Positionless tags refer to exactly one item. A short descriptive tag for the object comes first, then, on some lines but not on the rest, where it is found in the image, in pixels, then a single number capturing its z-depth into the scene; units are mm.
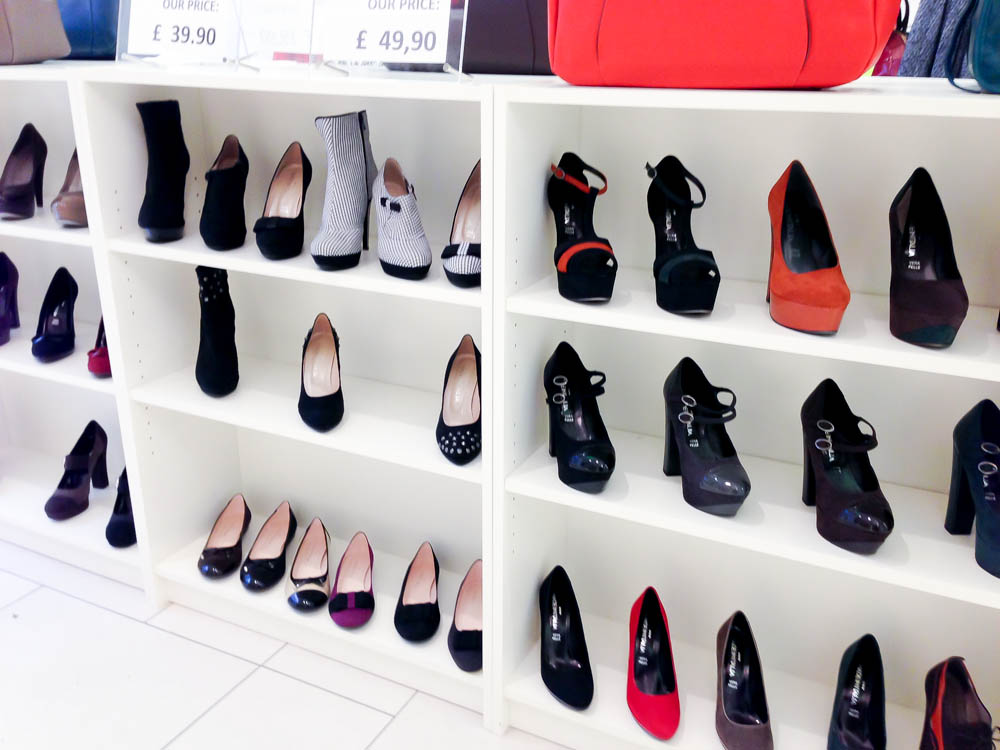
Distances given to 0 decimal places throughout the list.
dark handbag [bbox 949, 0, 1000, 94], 1056
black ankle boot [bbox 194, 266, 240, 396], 1879
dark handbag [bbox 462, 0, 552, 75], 1481
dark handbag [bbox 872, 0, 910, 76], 1485
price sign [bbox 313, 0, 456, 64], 1354
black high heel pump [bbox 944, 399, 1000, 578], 1246
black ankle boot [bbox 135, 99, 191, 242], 1788
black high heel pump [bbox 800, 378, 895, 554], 1298
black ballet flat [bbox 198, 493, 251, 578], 2014
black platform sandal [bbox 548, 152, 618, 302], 1368
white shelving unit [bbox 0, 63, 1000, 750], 1359
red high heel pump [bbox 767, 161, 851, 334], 1228
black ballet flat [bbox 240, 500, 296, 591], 1964
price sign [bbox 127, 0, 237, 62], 1604
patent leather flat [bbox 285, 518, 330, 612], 1888
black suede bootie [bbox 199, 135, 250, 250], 1721
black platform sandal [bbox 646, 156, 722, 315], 1310
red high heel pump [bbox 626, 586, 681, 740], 1533
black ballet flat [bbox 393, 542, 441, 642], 1784
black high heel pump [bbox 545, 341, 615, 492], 1476
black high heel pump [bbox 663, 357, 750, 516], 1394
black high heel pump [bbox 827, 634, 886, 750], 1448
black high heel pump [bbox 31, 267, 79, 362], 2115
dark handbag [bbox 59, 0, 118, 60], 1962
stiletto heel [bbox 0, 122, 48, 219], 2012
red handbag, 1107
